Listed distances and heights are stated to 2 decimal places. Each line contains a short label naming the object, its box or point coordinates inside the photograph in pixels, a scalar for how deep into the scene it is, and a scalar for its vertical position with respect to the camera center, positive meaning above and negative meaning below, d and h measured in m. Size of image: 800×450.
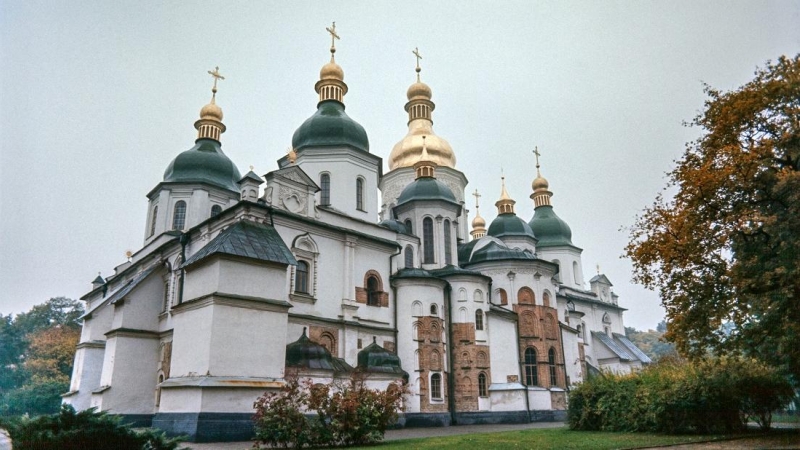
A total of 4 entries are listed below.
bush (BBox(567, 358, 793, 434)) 14.08 +0.02
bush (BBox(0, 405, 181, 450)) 7.50 -0.39
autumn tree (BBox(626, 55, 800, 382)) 12.11 +3.81
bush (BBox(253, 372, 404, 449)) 12.42 -0.33
